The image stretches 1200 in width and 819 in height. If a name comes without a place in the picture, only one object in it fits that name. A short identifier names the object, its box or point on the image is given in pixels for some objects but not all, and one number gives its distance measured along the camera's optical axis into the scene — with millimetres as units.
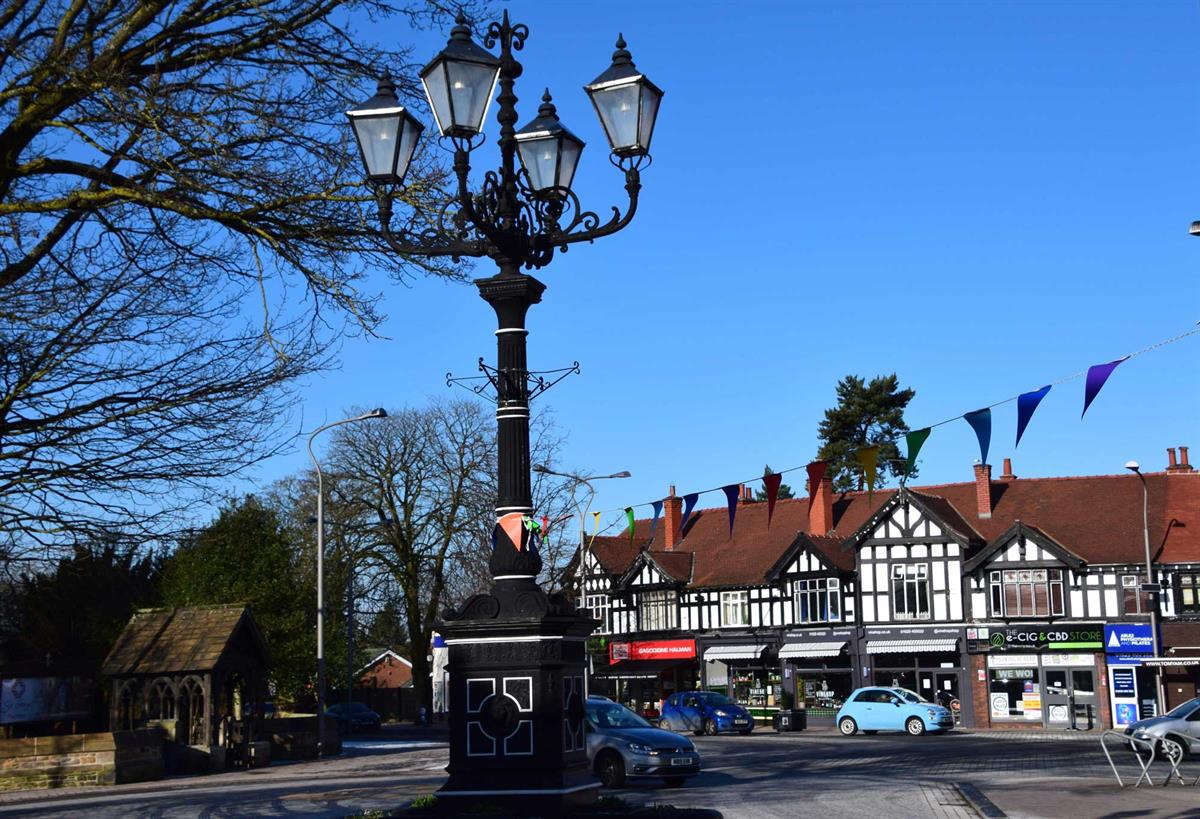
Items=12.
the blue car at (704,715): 41281
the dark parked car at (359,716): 54891
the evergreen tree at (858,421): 80250
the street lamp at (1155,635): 44219
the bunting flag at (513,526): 8633
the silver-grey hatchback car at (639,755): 20438
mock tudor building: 45594
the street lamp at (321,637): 33594
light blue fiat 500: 39000
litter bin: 45562
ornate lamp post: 8258
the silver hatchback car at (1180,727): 25391
